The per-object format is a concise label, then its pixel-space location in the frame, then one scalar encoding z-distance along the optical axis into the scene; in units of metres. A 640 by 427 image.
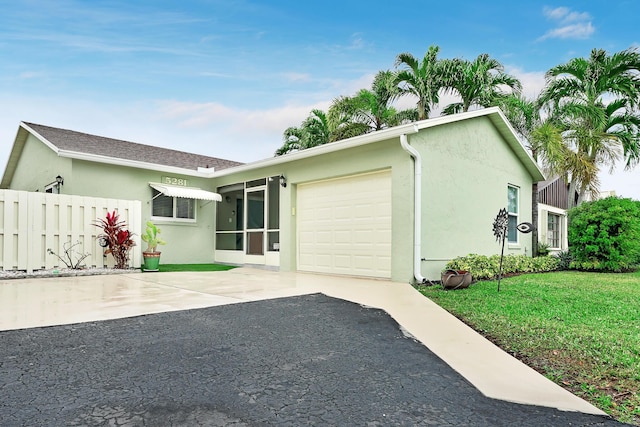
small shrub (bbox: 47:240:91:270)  9.14
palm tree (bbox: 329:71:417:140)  18.25
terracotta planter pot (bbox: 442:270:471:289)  7.30
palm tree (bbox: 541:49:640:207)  13.75
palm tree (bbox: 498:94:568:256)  12.62
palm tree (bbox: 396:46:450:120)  16.39
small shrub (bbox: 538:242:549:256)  13.70
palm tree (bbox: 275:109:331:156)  19.98
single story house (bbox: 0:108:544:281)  8.56
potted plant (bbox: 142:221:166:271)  10.16
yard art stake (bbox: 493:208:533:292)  7.37
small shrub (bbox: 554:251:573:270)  12.30
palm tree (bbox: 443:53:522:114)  15.95
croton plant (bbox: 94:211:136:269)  9.64
